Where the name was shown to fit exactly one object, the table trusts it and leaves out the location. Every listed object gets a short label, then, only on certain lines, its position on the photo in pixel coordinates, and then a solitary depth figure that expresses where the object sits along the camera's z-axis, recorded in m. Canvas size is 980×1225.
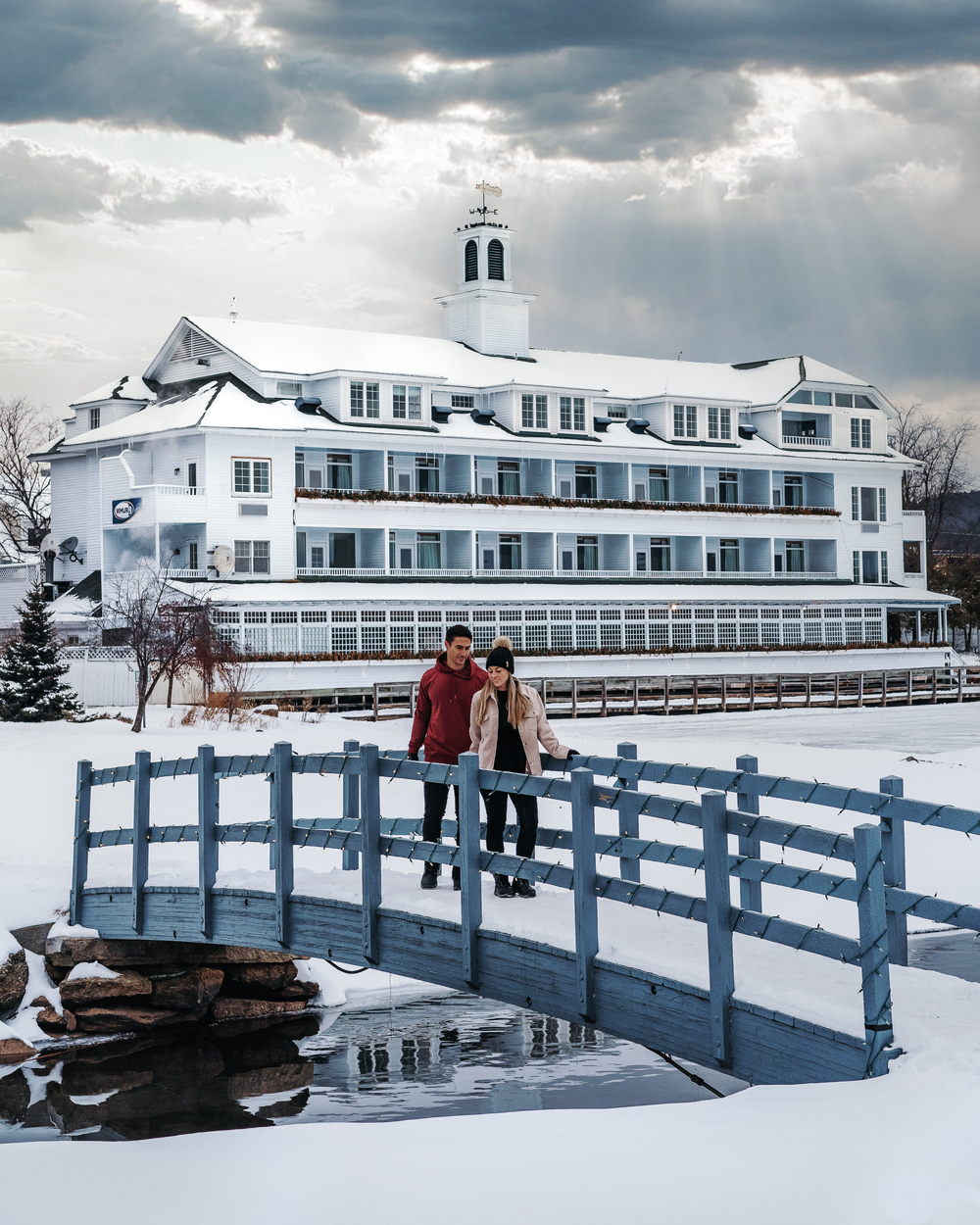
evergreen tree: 35.88
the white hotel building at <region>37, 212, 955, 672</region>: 49.94
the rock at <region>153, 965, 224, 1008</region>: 14.24
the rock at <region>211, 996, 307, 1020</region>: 14.52
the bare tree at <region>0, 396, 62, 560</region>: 73.69
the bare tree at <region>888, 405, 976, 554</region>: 96.56
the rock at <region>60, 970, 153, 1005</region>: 13.82
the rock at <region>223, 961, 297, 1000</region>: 14.81
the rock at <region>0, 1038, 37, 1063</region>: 13.12
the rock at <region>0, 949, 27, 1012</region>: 13.66
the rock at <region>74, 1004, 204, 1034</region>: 13.87
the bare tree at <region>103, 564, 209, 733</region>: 34.69
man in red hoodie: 11.40
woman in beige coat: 10.73
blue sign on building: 49.50
